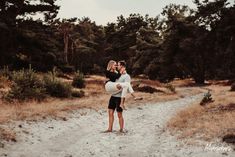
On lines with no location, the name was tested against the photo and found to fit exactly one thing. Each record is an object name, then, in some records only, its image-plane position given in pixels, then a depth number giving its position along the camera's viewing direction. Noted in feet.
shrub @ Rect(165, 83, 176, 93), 114.11
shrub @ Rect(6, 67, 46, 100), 61.52
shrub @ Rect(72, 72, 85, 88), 98.48
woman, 39.11
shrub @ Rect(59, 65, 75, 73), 114.03
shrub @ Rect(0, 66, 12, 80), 90.46
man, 39.88
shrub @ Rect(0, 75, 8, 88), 80.45
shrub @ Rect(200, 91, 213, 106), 70.61
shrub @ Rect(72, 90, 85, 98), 79.10
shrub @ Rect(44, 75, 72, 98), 72.95
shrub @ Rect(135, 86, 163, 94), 106.96
